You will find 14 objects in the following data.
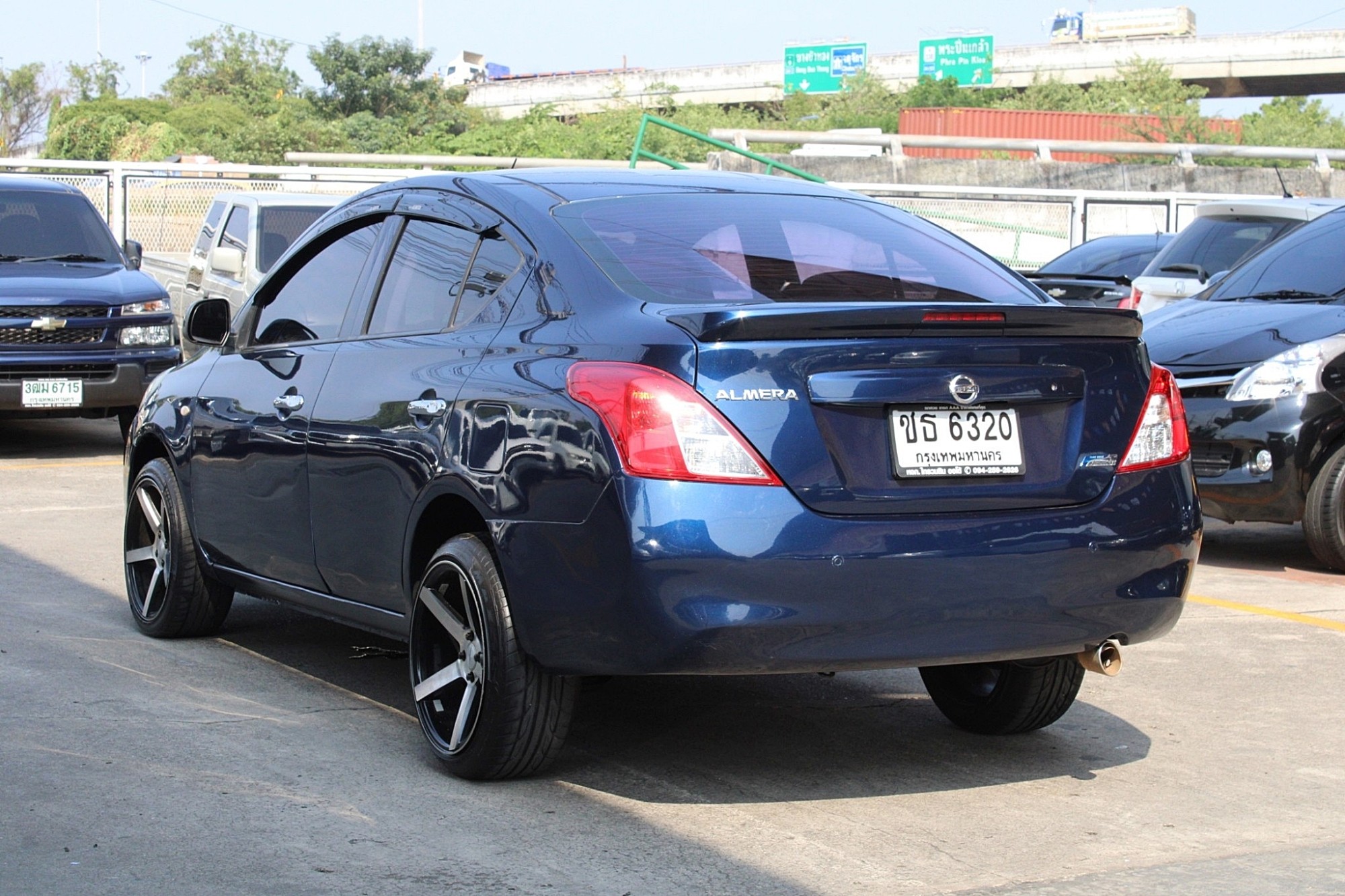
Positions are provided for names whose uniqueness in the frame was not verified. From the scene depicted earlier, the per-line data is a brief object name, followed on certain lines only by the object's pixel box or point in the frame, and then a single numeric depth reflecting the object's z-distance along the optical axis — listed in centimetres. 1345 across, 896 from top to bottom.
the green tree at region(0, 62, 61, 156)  9144
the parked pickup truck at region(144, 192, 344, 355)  1412
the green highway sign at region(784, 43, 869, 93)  10194
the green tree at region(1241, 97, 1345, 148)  6656
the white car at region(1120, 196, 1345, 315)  1214
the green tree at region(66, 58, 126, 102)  9712
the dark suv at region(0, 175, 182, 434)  1191
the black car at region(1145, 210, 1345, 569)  824
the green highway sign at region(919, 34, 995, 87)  9469
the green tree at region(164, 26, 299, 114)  10031
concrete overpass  8531
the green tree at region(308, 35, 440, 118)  6925
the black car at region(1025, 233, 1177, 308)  1560
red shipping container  5375
